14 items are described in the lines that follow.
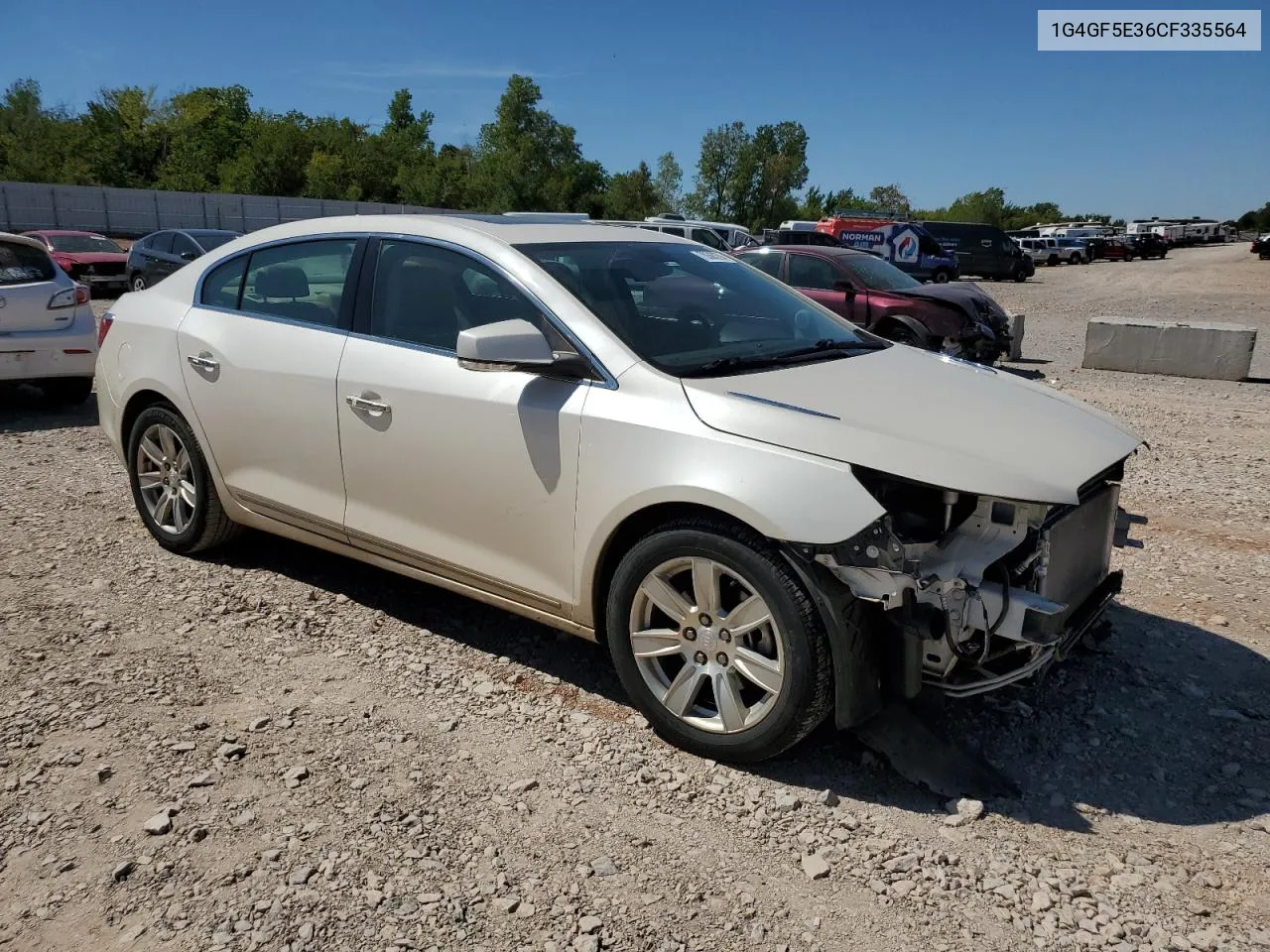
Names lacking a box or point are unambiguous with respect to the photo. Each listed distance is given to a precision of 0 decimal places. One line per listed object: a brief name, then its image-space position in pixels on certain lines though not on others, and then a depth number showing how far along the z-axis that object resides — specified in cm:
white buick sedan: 295
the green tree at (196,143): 6969
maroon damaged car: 1222
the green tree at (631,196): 7781
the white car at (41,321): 824
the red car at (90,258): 2134
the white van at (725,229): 2702
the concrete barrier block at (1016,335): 1459
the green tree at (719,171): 9644
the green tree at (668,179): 9081
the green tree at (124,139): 6688
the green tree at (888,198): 11198
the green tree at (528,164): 7450
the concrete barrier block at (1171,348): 1277
